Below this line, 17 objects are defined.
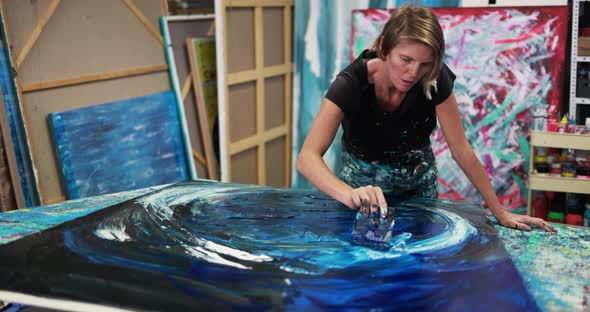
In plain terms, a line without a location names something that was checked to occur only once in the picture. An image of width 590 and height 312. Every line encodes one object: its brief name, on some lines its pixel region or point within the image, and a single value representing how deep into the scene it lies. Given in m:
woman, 1.67
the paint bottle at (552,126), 3.21
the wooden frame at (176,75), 3.43
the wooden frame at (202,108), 3.60
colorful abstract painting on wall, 3.41
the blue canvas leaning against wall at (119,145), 2.85
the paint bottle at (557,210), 3.40
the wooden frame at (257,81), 3.52
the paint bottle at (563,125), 3.18
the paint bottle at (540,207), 3.49
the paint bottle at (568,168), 3.19
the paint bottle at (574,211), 3.35
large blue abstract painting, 1.26
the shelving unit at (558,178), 3.10
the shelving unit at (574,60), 3.31
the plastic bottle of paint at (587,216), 3.28
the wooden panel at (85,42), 2.68
